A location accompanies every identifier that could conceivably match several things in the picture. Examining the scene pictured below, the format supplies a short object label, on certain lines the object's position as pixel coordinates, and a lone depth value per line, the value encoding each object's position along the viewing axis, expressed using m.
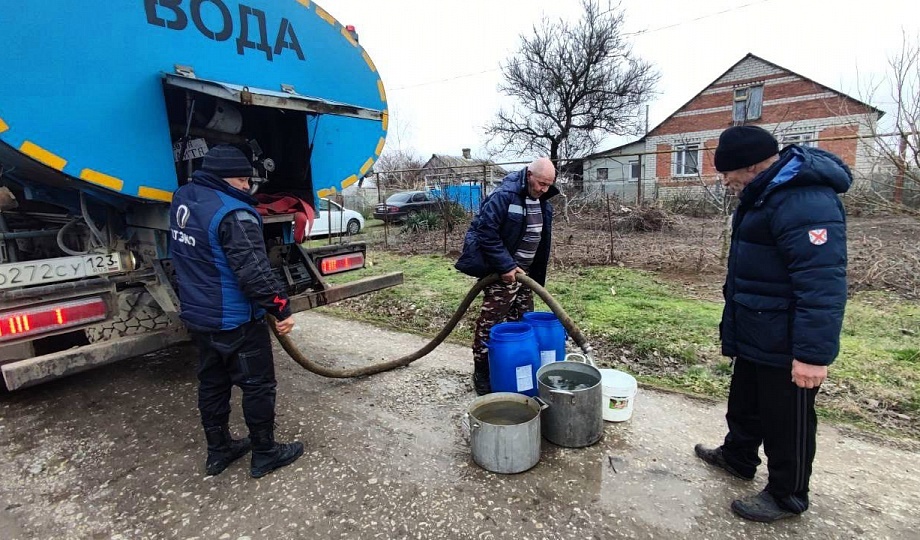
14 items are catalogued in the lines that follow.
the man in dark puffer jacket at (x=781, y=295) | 1.85
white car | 12.75
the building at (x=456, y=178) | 11.26
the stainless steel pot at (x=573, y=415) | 2.69
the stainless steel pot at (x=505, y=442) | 2.50
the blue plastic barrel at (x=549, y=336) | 3.28
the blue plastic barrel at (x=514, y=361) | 3.00
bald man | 3.24
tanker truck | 2.43
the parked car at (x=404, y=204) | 15.25
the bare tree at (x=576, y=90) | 25.17
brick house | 21.73
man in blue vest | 2.31
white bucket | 2.99
